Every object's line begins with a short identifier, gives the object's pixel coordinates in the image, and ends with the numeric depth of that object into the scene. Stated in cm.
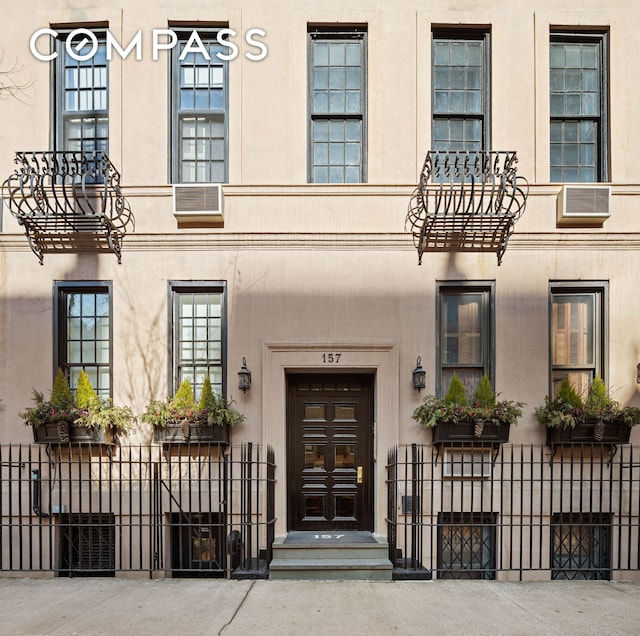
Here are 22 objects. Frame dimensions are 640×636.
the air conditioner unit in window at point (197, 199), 811
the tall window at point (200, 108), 862
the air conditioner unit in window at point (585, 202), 816
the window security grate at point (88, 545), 805
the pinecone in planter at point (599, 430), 784
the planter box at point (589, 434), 793
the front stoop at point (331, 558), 732
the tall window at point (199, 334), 845
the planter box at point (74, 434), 792
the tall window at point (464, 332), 842
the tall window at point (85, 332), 844
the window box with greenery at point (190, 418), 791
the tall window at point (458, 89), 866
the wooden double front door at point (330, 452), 850
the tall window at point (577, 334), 840
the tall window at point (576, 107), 864
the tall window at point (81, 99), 861
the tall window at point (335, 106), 864
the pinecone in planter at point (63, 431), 780
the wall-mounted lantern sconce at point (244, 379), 812
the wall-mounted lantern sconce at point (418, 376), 810
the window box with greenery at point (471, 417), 787
